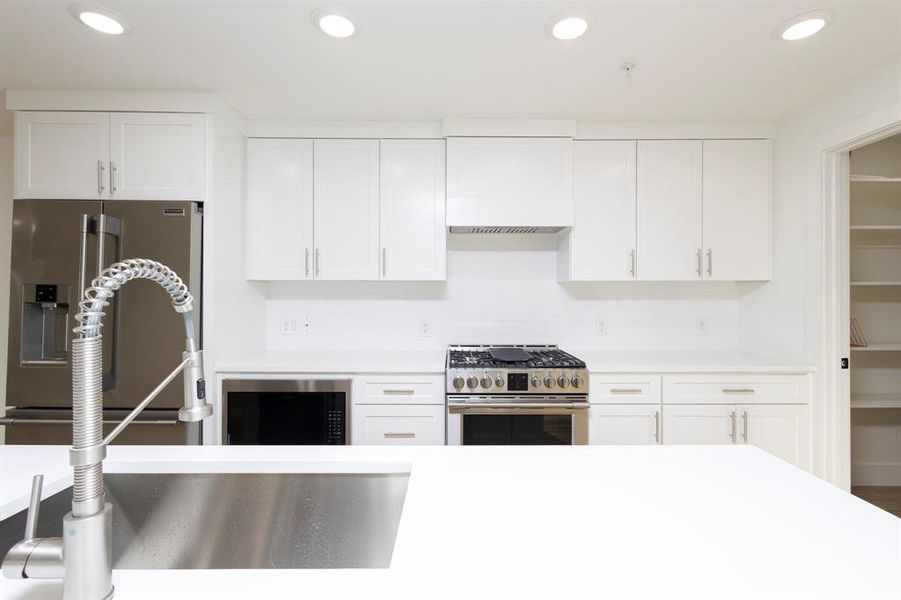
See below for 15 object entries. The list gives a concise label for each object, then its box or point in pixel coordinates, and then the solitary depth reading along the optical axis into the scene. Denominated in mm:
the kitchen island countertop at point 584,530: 585
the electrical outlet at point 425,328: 3010
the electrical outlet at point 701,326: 3010
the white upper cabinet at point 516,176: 2607
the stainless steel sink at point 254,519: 991
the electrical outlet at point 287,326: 2973
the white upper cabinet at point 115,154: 2254
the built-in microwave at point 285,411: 2320
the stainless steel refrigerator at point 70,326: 2131
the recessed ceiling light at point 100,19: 1623
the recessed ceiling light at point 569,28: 1661
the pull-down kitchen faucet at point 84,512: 519
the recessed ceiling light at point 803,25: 1639
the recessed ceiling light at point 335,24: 1648
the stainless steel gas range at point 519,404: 2289
